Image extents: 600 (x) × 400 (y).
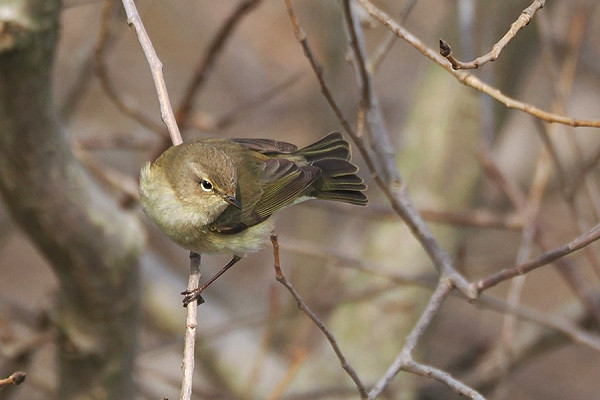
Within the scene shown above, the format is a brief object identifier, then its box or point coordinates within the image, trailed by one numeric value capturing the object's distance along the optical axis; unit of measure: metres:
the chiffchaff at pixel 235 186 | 6.94
